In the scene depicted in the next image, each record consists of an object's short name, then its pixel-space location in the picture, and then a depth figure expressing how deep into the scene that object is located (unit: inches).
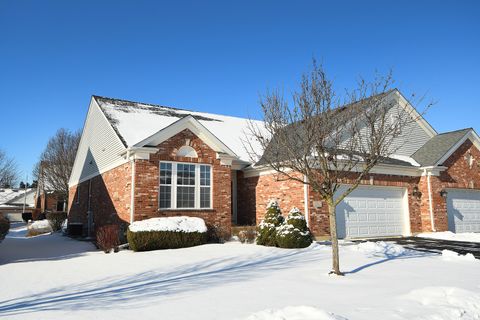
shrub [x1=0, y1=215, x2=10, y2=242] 562.9
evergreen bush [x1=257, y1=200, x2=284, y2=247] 568.1
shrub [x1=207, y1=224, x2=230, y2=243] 648.1
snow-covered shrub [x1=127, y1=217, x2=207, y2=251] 546.9
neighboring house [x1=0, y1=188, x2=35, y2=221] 2445.9
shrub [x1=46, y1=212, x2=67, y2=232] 1112.6
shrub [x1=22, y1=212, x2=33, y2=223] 1985.7
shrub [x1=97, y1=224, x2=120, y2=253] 549.3
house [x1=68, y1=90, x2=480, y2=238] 647.1
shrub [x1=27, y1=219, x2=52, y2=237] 1026.5
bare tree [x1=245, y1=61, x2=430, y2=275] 368.2
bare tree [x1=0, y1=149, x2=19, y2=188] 1218.9
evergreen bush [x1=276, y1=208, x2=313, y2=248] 539.5
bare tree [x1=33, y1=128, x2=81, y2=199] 1530.5
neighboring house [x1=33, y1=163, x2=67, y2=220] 1624.0
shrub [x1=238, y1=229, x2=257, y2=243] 625.6
